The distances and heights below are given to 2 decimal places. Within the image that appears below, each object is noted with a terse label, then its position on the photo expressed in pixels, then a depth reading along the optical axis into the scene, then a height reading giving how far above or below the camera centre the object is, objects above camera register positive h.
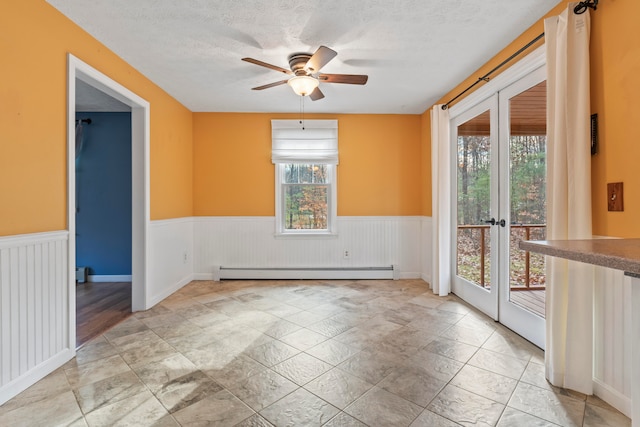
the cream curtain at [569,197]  1.67 +0.10
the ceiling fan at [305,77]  2.48 +1.18
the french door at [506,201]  2.28 +0.11
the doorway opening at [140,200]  3.06 +0.14
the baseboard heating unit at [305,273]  4.23 -0.86
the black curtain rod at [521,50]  1.68 +1.22
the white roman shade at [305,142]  4.24 +1.03
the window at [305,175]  4.24 +0.57
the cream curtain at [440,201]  3.48 +0.14
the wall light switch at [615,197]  1.58 +0.09
